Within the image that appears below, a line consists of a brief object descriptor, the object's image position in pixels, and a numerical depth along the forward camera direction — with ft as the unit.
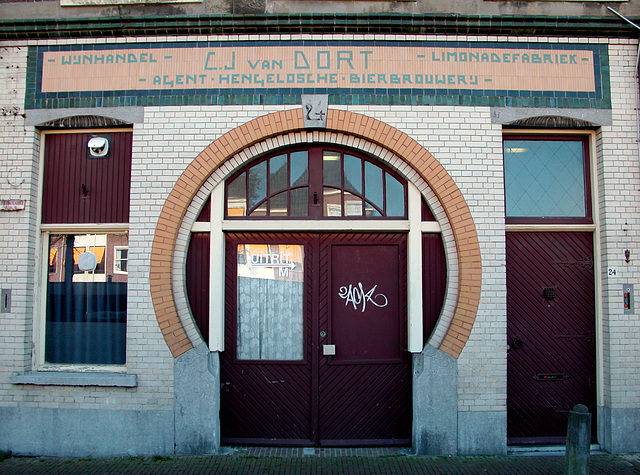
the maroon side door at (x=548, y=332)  17.83
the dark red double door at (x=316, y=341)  17.70
